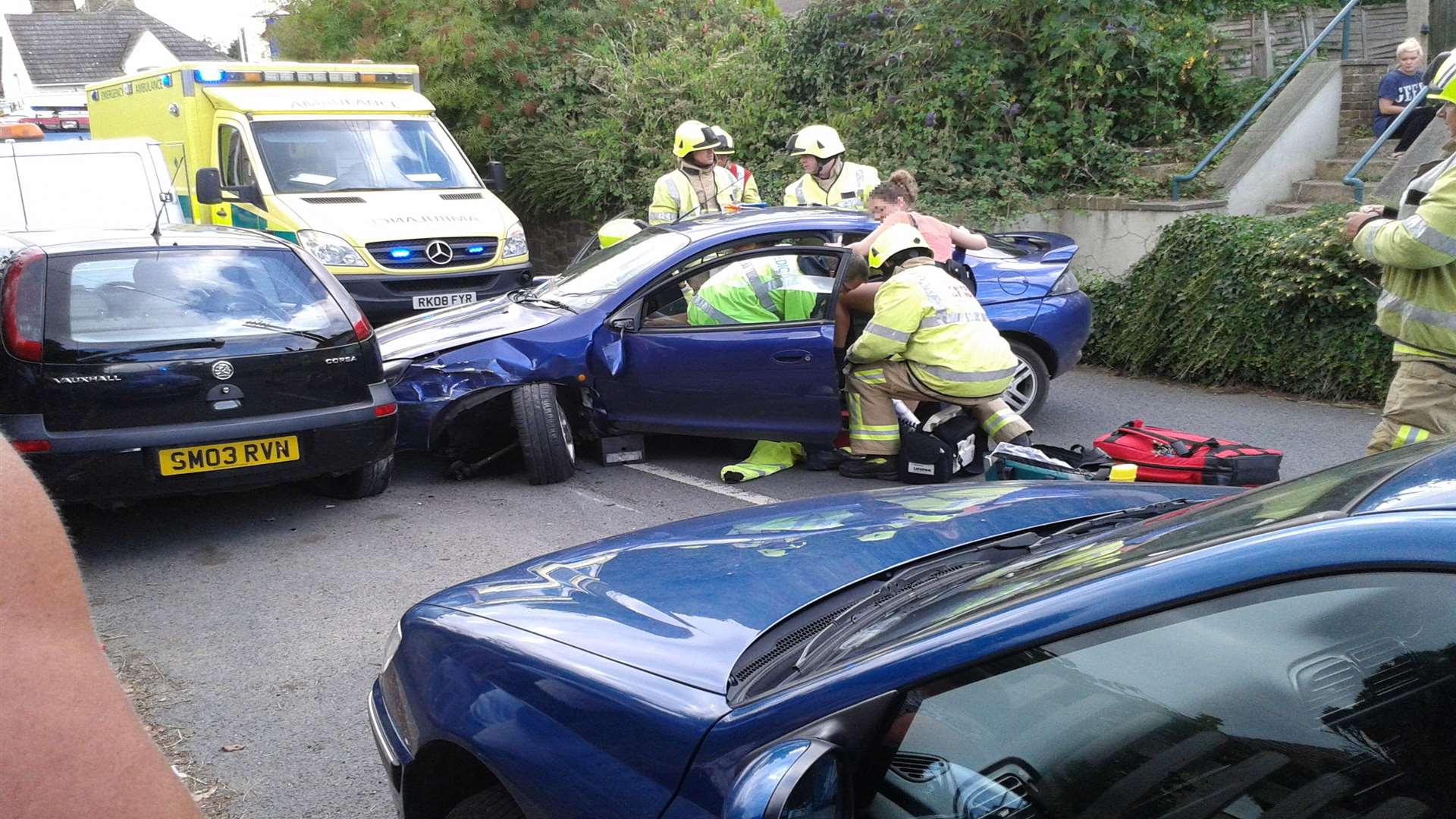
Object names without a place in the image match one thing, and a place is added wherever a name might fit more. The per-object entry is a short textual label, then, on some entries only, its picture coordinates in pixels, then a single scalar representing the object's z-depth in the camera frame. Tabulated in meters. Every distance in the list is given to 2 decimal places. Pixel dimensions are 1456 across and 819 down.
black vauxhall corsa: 5.21
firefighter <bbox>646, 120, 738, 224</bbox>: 9.38
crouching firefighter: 6.08
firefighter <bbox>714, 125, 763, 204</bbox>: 9.62
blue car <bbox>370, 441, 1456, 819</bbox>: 1.50
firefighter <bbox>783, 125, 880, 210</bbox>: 9.01
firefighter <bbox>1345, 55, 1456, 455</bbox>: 4.24
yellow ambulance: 10.08
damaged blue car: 6.44
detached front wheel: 6.44
